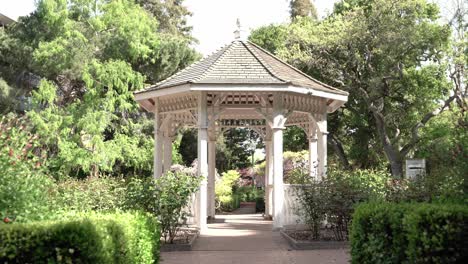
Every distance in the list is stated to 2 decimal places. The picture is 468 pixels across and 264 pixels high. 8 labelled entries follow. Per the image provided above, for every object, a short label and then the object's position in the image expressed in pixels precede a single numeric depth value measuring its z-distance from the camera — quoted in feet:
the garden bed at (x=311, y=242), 41.16
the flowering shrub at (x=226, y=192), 90.89
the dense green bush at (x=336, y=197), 41.73
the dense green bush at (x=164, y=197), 40.93
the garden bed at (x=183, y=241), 41.16
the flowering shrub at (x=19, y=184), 23.61
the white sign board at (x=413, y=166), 56.54
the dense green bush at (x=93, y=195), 41.21
